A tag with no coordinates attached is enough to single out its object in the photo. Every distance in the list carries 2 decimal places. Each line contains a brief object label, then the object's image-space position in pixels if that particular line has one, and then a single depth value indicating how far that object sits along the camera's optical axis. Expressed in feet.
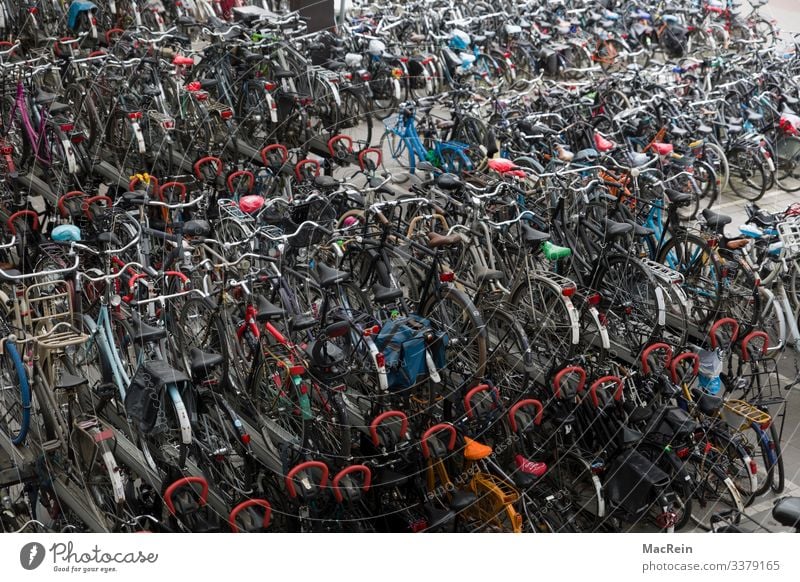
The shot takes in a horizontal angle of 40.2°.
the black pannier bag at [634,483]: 19.71
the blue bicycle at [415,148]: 30.48
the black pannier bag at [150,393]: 17.69
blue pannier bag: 19.57
